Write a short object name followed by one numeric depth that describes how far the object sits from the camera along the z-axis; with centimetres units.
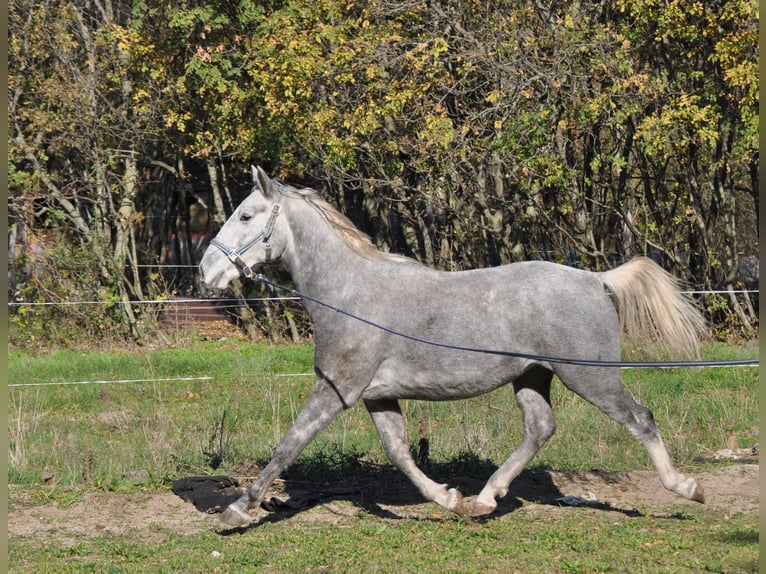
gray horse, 1359
